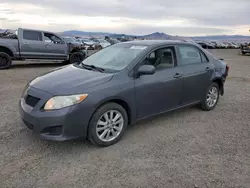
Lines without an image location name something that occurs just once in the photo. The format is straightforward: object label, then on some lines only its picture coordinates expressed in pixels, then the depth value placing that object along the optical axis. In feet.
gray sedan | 8.35
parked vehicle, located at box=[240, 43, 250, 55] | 63.44
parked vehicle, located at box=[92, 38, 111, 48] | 76.90
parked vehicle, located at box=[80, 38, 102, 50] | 69.09
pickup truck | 27.40
